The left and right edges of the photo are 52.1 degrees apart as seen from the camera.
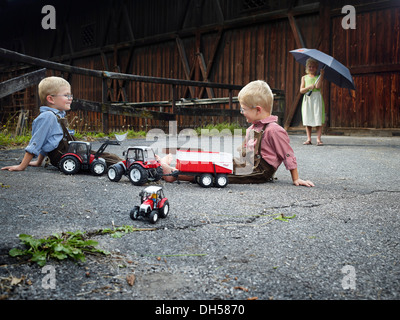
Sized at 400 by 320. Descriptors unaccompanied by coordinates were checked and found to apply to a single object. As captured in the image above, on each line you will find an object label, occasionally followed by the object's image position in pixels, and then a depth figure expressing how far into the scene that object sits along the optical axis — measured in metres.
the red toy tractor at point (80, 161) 3.61
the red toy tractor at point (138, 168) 3.09
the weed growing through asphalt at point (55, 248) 1.53
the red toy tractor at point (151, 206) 2.06
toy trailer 3.20
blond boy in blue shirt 3.61
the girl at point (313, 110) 7.24
